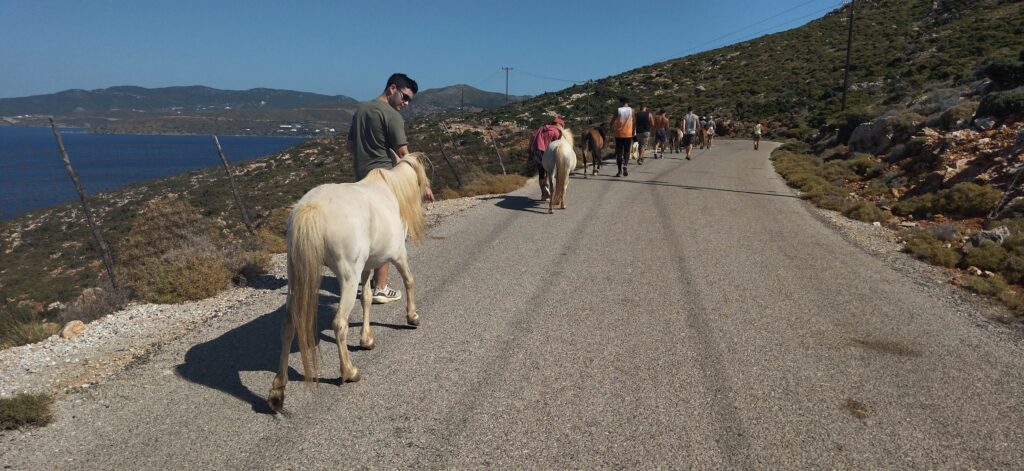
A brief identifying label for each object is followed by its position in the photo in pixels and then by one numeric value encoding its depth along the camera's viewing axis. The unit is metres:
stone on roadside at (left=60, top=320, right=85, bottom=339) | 4.96
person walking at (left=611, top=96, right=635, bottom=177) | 14.59
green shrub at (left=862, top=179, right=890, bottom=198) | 13.51
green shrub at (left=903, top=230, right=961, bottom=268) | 7.63
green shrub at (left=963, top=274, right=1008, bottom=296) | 6.28
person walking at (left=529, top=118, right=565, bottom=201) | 11.65
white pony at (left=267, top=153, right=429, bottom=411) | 3.55
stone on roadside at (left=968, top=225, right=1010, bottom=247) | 7.93
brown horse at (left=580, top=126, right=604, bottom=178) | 15.98
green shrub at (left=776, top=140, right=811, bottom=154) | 27.44
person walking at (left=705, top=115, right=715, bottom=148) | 30.86
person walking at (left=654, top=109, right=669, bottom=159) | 23.70
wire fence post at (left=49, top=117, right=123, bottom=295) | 6.86
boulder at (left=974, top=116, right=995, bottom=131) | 14.08
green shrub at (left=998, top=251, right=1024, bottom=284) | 6.74
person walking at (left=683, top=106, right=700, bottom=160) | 22.97
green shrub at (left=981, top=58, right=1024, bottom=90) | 17.45
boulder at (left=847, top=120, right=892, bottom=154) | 18.94
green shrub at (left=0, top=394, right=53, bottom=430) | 3.37
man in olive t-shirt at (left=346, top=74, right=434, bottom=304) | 5.26
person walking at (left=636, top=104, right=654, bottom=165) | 17.77
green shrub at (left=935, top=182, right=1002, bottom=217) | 10.05
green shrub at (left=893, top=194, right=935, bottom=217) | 10.93
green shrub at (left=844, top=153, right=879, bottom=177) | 16.64
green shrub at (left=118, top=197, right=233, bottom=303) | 5.89
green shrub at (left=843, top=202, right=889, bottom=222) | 10.74
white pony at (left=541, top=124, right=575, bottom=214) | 10.32
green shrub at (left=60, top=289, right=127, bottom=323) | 5.43
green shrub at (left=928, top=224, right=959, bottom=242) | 8.55
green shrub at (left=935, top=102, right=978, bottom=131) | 16.08
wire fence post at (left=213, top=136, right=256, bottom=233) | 9.04
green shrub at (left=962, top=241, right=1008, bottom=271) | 7.25
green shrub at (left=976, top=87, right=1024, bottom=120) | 14.02
